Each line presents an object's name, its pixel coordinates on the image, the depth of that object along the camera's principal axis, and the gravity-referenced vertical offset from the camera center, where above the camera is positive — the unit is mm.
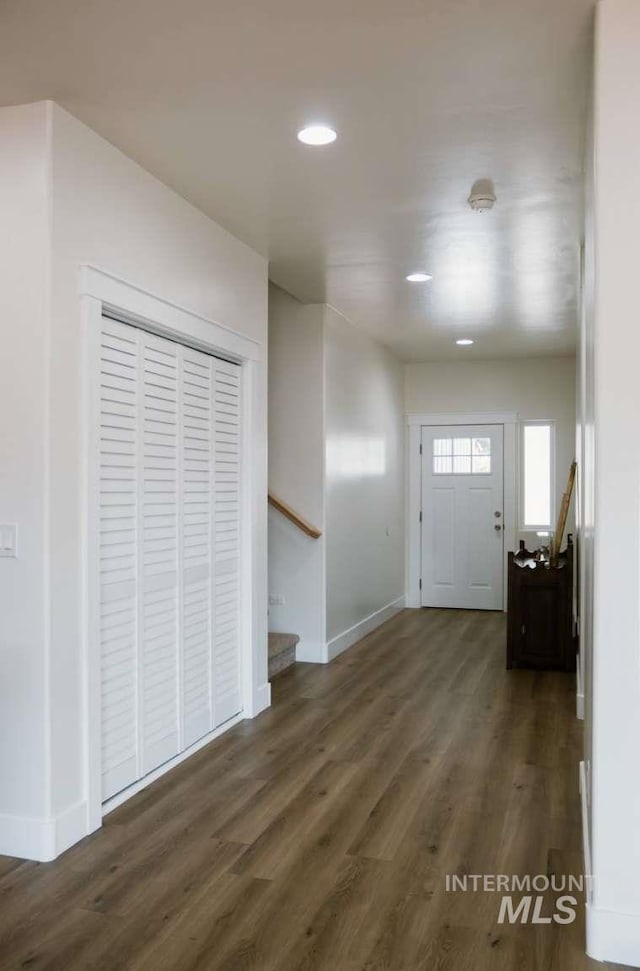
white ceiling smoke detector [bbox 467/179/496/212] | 3412 +1183
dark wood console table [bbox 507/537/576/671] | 5441 -935
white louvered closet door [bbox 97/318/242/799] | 3158 -318
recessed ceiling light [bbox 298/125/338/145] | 2957 +1254
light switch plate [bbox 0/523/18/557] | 2738 -216
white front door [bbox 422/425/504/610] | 7992 -397
